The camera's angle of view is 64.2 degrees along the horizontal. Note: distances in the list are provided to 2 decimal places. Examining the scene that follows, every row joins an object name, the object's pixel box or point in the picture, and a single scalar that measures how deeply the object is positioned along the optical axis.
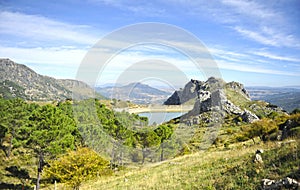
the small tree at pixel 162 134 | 44.63
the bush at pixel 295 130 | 24.42
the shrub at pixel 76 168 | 21.72
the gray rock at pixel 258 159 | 12.45
